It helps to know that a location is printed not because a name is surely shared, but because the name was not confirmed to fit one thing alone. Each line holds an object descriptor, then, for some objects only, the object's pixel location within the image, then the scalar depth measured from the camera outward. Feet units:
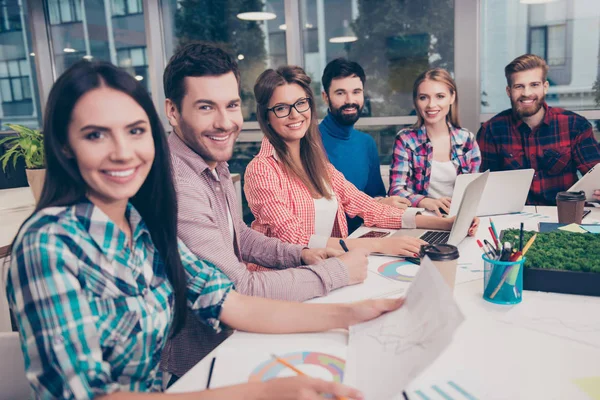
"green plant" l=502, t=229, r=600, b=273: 3.85
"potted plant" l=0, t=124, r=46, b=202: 7.57
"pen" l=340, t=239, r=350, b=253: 4.89
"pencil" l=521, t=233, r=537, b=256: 3.87
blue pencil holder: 3.70
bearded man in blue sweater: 8.66
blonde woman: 8.29
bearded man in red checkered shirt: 8.54
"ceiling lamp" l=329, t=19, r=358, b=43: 11.74
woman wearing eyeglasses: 5.83
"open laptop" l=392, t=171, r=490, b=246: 4.75
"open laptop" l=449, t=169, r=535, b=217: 6.41
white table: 2.68
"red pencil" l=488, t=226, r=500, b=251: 3.88
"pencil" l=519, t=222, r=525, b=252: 3.83
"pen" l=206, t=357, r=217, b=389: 2.81
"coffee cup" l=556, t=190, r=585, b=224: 5.62
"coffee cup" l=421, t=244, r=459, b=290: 3.77
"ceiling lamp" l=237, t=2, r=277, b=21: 12.57
